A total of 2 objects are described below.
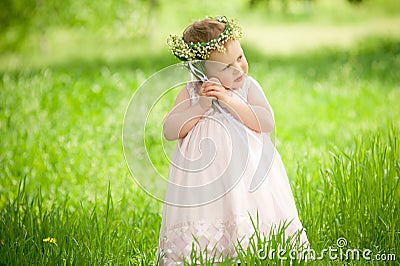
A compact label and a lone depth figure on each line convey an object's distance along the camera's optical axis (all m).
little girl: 5.57
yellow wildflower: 6.36
